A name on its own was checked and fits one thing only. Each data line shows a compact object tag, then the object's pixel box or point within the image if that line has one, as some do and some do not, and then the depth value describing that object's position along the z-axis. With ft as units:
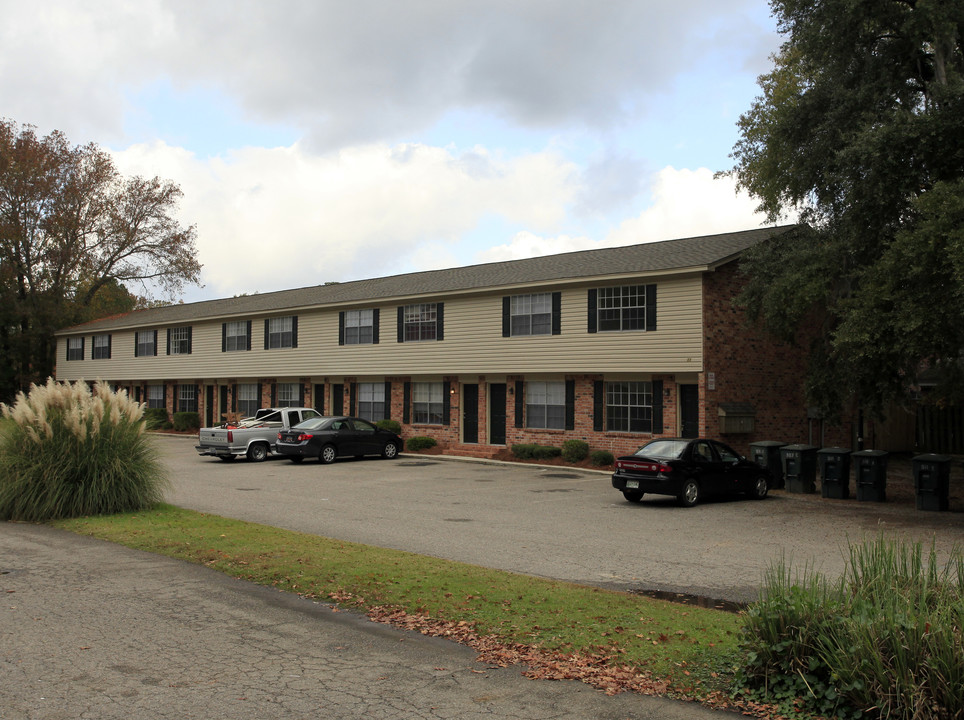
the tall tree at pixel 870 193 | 44.34
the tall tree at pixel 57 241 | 165.17
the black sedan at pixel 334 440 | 81.20
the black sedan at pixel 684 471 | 52.60
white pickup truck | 84.38
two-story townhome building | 76.38
